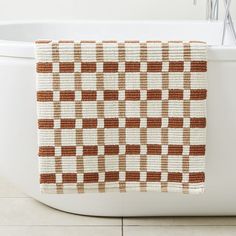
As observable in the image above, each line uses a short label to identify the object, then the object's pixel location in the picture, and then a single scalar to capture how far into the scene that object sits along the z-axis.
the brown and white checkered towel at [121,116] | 1.93
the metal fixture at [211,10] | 2.80
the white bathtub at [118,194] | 2.02
